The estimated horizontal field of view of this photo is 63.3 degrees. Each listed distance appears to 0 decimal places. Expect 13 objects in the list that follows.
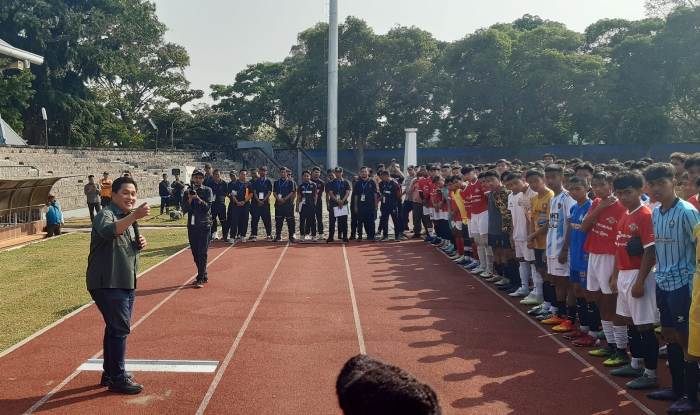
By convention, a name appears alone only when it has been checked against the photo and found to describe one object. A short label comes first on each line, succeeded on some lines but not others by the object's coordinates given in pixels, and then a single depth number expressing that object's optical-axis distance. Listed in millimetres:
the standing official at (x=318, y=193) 14250
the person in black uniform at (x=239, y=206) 13828
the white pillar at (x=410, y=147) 21266
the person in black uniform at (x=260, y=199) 14016
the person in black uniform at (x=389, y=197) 14180
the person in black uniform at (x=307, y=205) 14062
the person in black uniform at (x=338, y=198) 13789
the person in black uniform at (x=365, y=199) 13711
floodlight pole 22891
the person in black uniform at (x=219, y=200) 12972
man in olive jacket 4691
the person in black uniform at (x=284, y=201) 13750
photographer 9039
